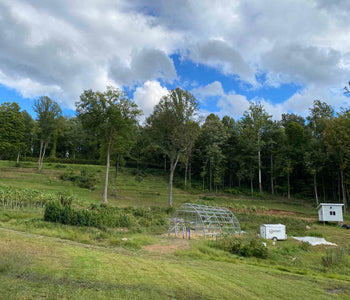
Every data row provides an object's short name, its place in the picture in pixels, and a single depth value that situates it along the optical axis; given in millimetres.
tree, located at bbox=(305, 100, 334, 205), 47781
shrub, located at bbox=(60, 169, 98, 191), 40469
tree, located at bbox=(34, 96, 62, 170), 46156
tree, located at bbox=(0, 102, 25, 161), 40562
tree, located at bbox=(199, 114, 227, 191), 54609
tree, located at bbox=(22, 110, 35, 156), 59781
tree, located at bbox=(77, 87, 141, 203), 32000
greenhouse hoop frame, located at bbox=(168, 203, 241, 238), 20203
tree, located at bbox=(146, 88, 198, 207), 35250
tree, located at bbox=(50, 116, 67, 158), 48062
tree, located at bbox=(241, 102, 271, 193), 54844
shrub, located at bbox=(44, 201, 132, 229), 17125
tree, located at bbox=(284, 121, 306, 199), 52156
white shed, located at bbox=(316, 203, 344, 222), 32250
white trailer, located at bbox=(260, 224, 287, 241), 21809
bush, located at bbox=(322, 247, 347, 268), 13164
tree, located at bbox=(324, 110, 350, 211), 41812
